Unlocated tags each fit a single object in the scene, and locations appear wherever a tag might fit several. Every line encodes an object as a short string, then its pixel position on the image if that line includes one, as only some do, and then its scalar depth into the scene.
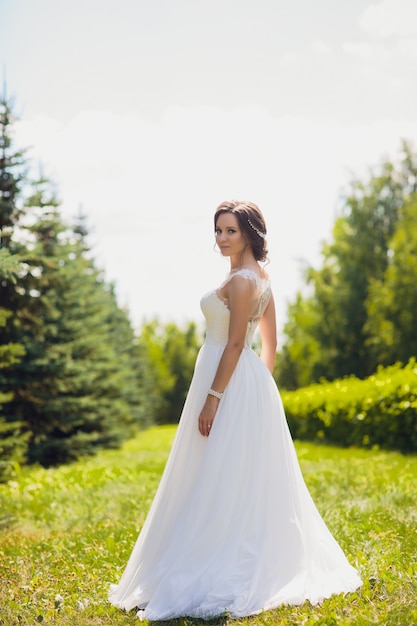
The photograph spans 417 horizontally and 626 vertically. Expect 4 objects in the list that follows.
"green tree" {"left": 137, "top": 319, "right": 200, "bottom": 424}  50.38
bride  4.38
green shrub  12.29
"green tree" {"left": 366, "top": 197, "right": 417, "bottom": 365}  29.12
